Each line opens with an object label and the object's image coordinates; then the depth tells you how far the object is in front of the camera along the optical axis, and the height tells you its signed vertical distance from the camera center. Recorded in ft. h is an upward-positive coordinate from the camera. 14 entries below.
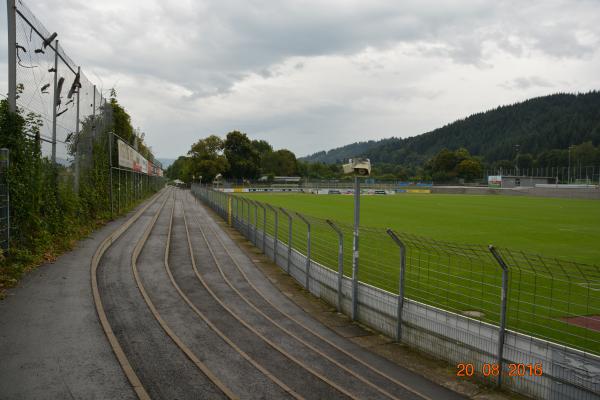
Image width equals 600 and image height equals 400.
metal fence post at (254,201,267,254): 53.16 -6.86
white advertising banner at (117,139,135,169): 88.41 +4.56
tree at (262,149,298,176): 482.28 +18.15
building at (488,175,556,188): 293.25 +3.71
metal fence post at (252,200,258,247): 58.85 -7.44
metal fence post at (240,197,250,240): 64.95 -7.11
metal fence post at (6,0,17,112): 38.04 +10.10
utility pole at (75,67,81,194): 61.82 +2.88
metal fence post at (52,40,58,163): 50.65 +8.36
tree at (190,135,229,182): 339.98 +14.98
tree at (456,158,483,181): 437.17 +15.43
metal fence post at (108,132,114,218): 86.74 +4.16
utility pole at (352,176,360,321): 28.66 -6.30
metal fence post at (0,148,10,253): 34.96 -1.90
